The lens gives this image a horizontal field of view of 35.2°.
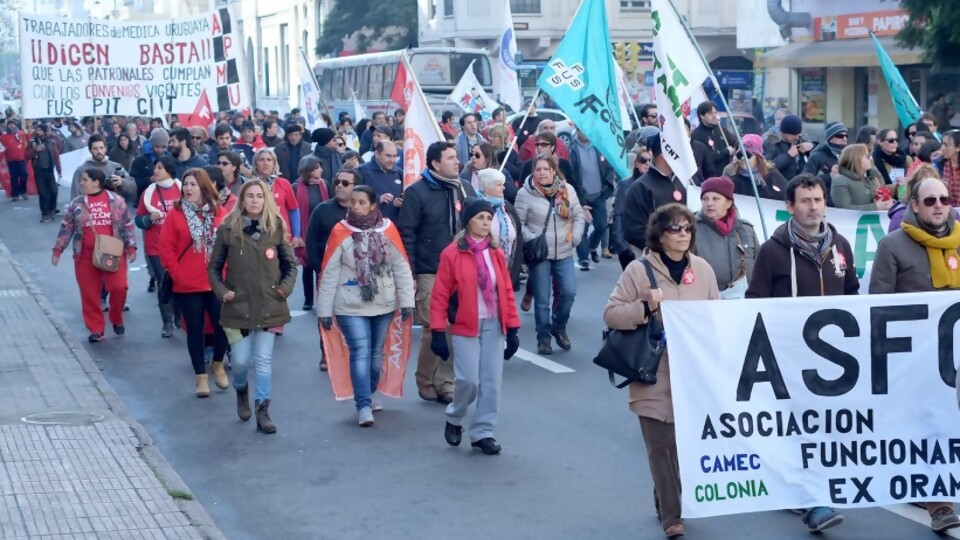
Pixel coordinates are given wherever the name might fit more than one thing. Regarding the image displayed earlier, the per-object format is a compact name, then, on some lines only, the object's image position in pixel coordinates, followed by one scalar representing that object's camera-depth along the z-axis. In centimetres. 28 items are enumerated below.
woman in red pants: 1336
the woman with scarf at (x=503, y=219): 1034
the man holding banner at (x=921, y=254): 748
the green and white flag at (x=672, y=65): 1041
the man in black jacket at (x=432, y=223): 1050
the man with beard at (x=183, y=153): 1501
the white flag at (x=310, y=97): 2345
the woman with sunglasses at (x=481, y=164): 1349
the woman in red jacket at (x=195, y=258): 1109
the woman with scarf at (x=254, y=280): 980
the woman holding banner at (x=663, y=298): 702
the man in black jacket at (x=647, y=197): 1005
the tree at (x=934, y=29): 3017
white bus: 4125
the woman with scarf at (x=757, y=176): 1242
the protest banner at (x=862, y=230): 973
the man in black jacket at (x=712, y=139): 1466
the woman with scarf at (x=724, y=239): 818
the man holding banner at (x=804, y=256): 747
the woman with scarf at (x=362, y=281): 975
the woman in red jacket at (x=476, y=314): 898
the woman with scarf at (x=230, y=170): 1293
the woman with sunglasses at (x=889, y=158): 1370
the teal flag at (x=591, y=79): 1305
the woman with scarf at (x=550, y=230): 1214
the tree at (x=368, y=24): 6225
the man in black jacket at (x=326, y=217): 1132
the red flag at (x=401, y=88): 1247
